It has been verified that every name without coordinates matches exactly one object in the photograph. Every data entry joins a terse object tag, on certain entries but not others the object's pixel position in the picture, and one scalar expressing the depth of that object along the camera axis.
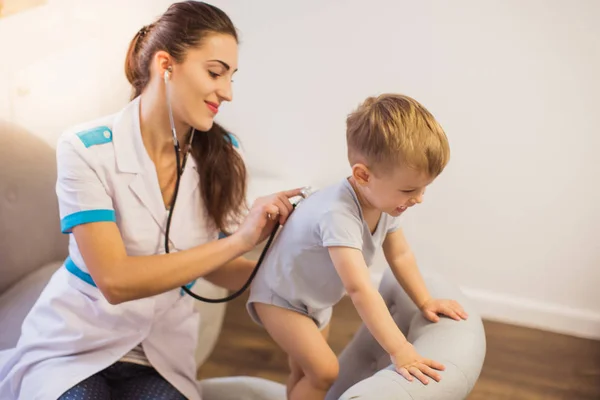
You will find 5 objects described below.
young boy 1.21
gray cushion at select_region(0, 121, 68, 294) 1.77
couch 1.30
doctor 1.34
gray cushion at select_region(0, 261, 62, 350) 1.72
